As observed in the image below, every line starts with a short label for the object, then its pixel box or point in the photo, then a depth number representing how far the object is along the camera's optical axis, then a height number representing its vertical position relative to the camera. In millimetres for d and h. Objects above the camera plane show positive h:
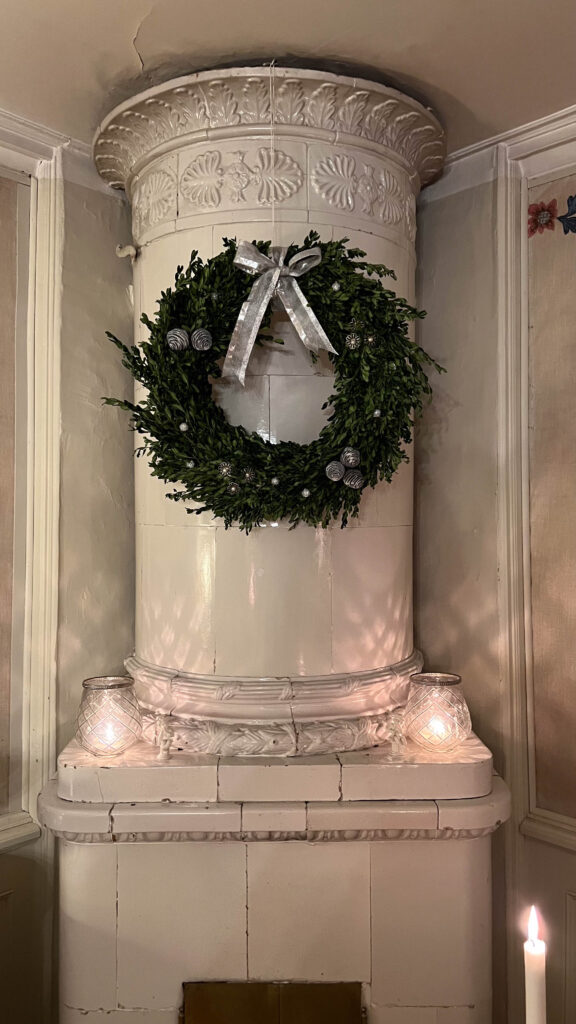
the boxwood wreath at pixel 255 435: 1685 +281
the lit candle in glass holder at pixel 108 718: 1728 -470
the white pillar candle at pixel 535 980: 756 -472
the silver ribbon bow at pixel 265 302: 1682 +492
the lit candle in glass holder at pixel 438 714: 1758 -466
